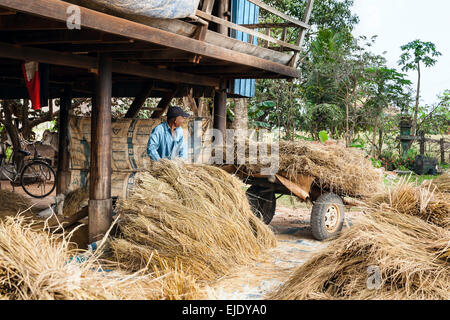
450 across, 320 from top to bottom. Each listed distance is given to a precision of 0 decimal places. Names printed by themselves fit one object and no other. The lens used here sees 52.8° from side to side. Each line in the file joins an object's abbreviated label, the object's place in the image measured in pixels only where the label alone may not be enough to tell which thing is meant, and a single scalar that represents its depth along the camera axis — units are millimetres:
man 5734
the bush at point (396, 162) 15906
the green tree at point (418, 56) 16875
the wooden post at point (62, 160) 8031
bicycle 10375
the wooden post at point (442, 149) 17078
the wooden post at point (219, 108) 8062
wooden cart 5840
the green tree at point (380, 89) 14984
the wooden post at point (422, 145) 16547
